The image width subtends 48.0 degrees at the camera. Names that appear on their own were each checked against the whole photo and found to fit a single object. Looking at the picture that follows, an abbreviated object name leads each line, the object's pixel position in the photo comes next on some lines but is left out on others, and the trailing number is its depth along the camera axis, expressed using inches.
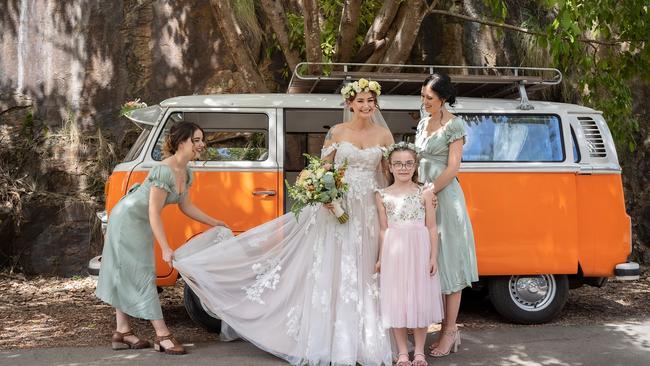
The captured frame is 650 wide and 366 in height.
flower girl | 213.9
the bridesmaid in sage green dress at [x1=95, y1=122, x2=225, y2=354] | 232.4
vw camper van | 266.4
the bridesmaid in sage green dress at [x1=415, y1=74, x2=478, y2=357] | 232.8
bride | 221.8
